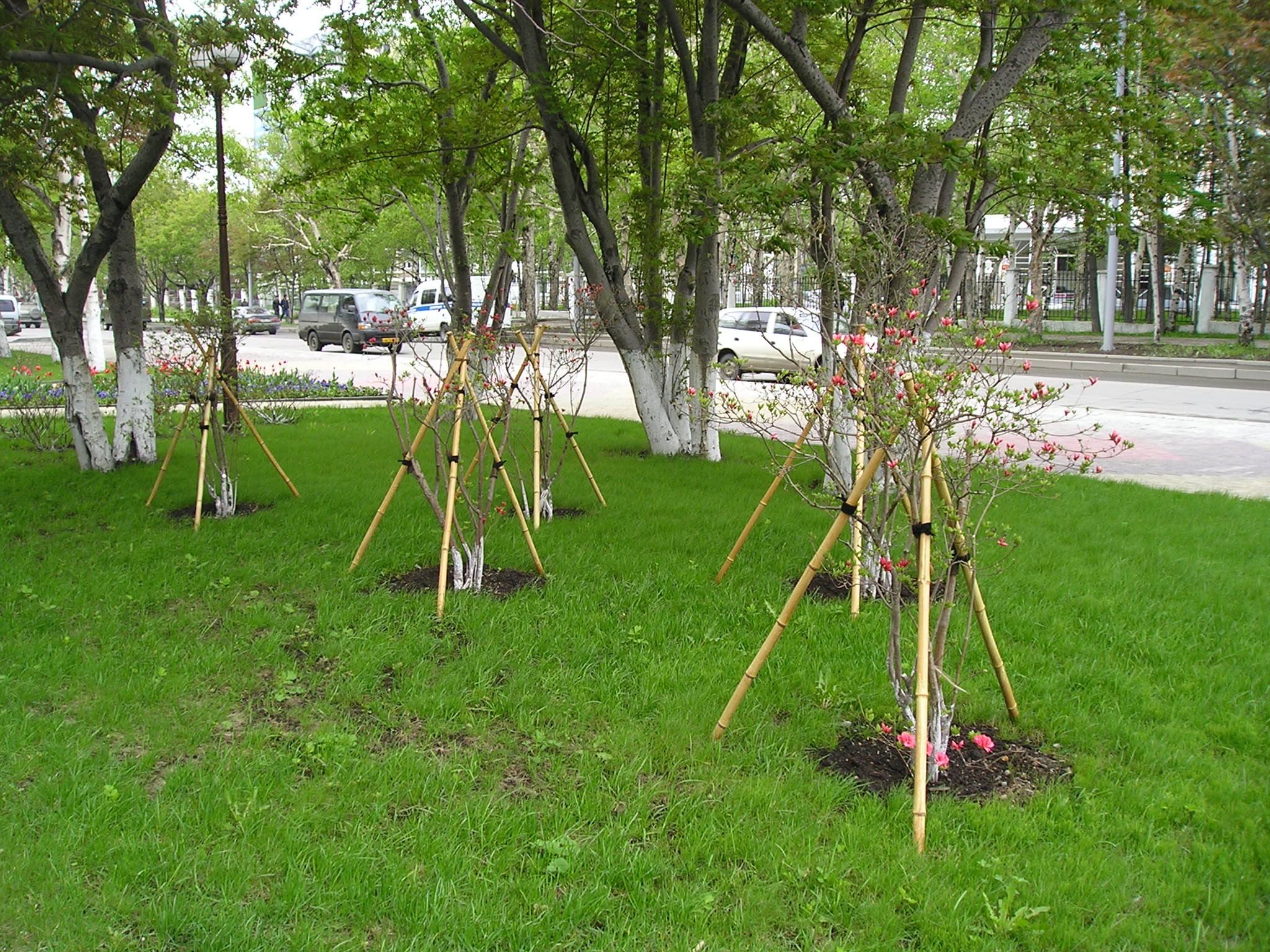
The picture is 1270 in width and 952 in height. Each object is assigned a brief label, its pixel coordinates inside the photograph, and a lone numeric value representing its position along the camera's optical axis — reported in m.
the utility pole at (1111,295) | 22.61
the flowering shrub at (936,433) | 3.32
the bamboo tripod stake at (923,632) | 3.14
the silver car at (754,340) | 19.89
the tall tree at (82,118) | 7.39
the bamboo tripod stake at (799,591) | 3.43
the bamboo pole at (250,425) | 7.03
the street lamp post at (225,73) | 7.73
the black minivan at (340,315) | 29.48
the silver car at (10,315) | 40.59
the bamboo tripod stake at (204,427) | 6.73
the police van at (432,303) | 32.03
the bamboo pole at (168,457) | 7.29
